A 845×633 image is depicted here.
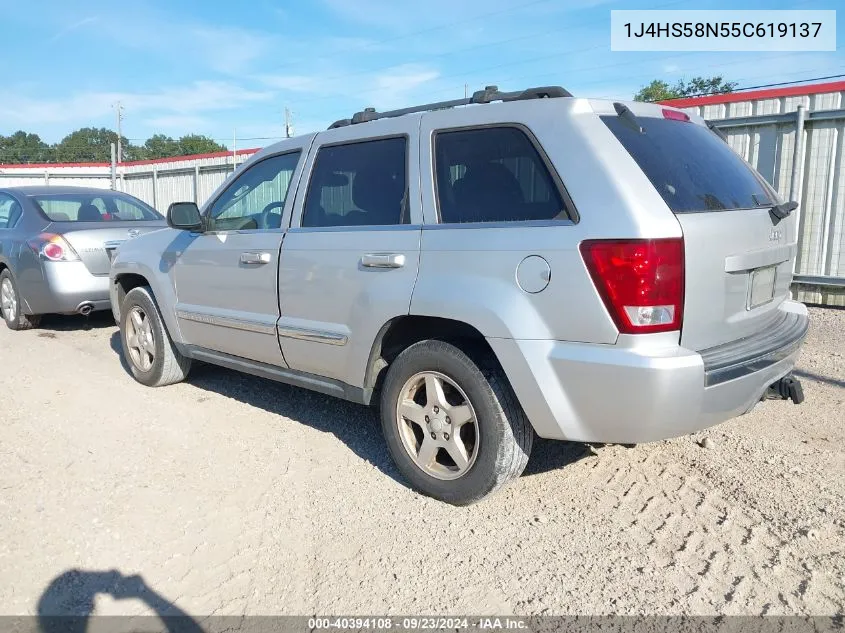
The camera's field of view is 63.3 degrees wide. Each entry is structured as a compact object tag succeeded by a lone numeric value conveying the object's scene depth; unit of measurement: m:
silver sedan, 6.94
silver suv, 2.73
